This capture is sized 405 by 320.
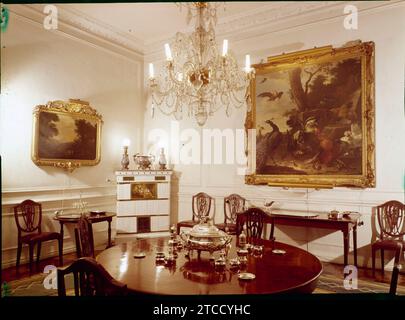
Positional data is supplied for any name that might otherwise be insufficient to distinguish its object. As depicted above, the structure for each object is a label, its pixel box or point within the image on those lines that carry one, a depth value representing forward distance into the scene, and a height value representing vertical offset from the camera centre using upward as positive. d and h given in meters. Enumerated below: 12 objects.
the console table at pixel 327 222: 3.92 -0.67
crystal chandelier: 3.13 +0.92
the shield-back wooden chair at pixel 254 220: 3.07 -0.49
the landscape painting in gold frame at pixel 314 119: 4.41 +0.67
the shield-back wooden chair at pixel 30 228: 4.10 -0.80
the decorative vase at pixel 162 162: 5.93 +0.07
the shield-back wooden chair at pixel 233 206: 5.16 -0.61
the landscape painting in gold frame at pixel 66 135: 4.69 +0.45
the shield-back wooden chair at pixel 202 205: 5.57 -0.64
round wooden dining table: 1.66 -0.60
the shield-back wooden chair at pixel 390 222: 3.97 -0.66
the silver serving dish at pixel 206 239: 2.20 -0.48
